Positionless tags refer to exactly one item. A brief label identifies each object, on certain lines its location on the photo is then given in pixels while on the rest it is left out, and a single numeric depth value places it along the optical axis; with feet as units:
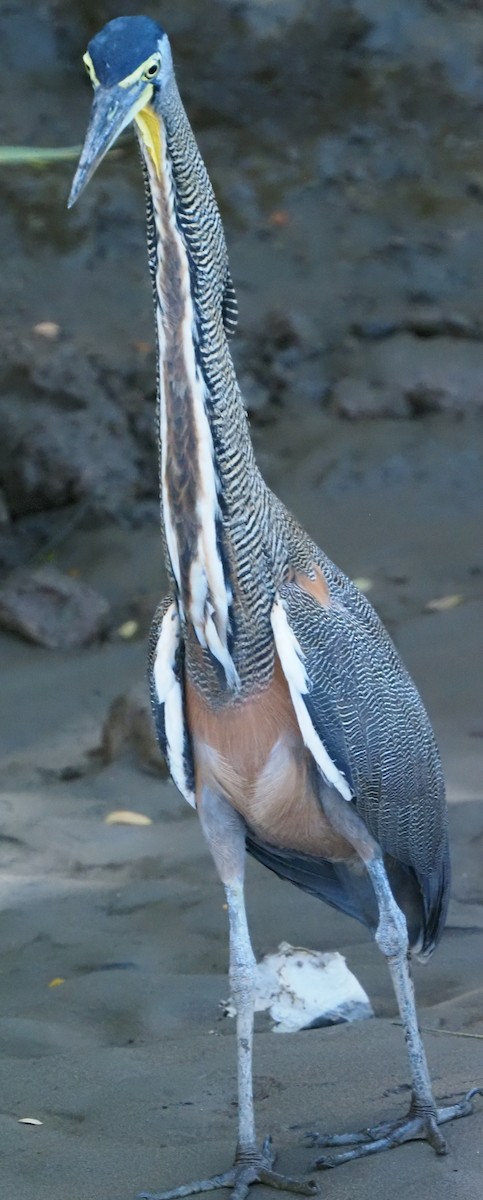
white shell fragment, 27.94
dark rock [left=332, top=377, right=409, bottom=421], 55.77
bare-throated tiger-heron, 20.25
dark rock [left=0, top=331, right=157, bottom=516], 52.03
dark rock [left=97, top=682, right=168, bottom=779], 39.06
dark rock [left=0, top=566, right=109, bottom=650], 47.42
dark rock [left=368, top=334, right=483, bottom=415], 55.47
